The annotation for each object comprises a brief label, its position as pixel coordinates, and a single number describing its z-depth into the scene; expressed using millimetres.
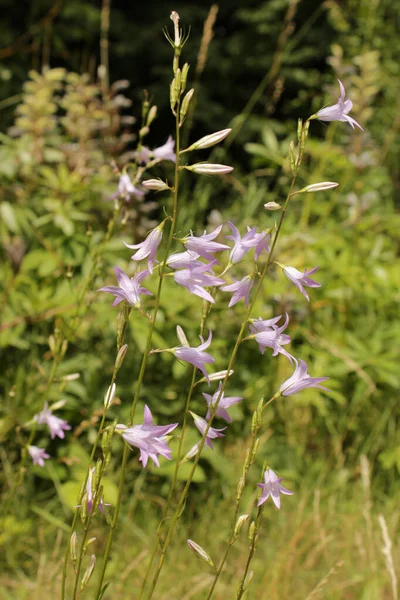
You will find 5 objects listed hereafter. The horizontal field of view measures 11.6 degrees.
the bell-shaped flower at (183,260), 914
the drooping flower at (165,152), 1110
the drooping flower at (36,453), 1102
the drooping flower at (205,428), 944
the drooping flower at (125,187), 1084
